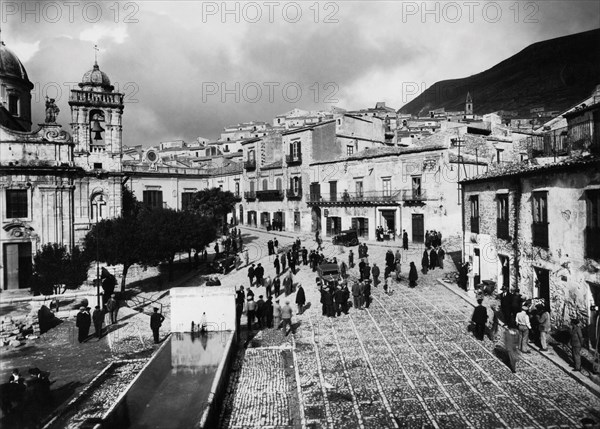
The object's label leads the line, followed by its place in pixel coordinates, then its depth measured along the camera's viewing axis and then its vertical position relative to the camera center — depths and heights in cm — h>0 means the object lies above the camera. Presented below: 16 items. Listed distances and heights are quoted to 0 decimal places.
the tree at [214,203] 3972 +112
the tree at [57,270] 2088 -257
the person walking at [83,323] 1434 -359
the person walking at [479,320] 1280 -335
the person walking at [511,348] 1070 -353
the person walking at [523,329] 1187 -337
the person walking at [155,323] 1420 -357
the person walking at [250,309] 1481 -331
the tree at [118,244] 2152 -141
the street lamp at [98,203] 3208 +105
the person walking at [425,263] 2125 -265
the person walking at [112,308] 1627 -353
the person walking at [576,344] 1038 -336
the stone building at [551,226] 1245 -68
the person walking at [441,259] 2256 -262
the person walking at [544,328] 1188 -338
